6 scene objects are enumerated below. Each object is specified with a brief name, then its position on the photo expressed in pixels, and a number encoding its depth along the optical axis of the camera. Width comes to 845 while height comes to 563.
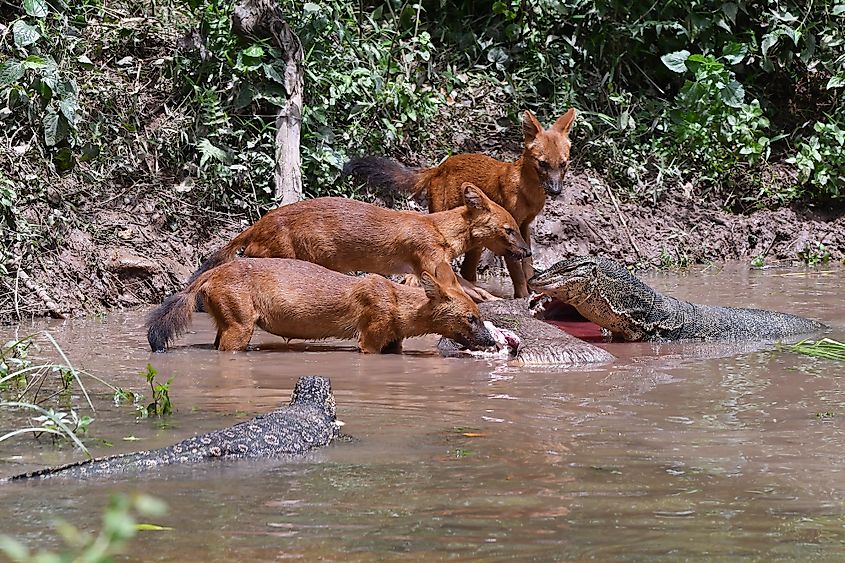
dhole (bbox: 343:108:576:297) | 20.17
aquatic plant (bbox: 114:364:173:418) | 10.43
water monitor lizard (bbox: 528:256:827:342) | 17.09
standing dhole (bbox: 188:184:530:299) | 17.86
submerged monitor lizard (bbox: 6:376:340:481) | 8.12
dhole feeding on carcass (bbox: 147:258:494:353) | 15.23
